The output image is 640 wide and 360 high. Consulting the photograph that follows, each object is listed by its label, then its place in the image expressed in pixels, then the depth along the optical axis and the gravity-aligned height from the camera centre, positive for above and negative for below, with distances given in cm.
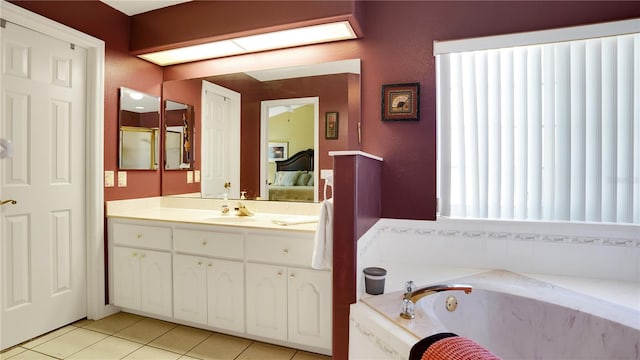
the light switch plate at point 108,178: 254 +1
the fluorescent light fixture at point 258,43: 228 +106
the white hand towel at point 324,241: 165 -32
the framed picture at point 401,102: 226 +54
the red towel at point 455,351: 94 -52
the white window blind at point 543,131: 196 +31
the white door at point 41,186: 203 -4
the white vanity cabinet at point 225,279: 197 -67
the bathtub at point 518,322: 138 -68
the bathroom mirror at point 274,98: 240 +63
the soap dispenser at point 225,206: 261 -22
